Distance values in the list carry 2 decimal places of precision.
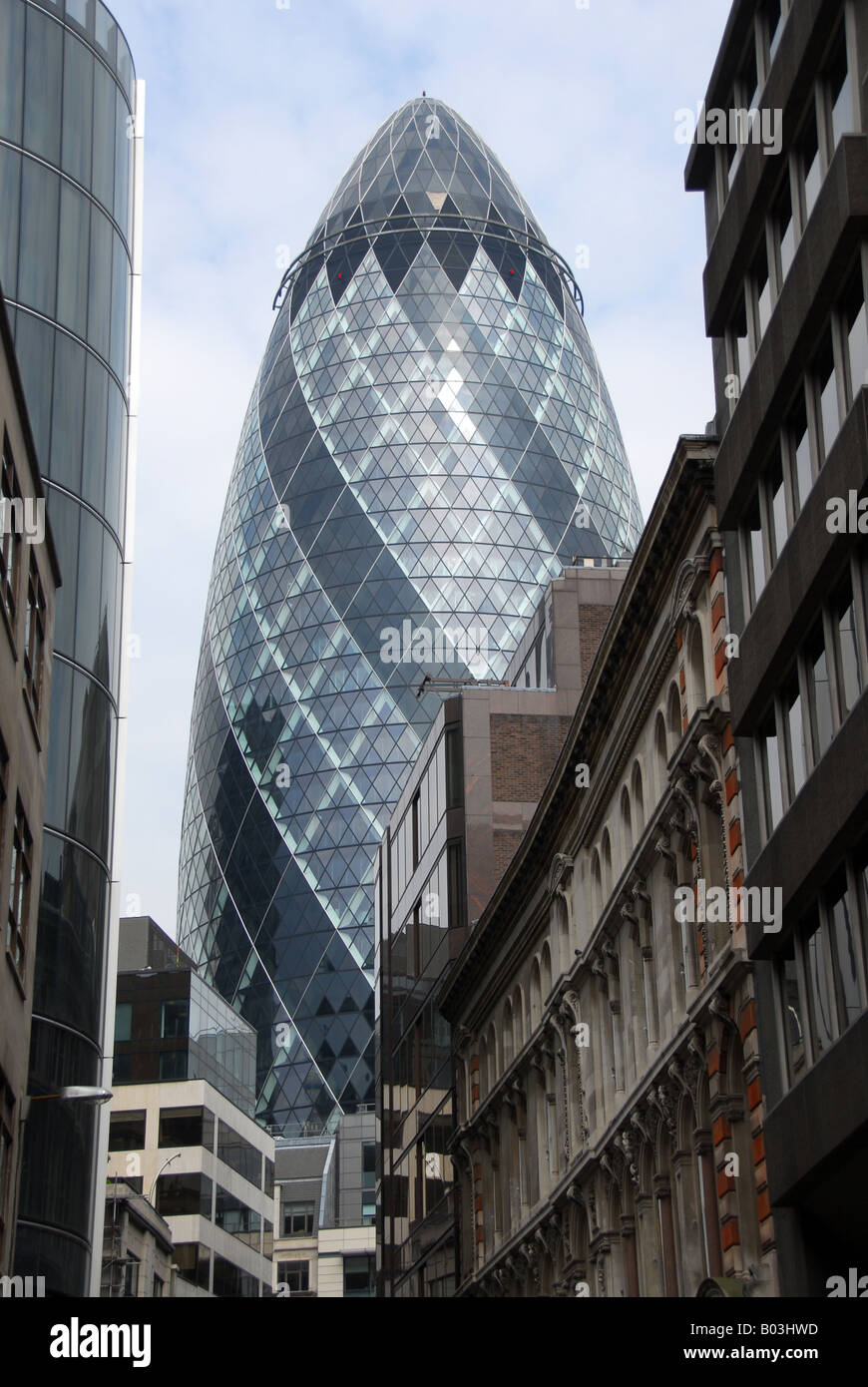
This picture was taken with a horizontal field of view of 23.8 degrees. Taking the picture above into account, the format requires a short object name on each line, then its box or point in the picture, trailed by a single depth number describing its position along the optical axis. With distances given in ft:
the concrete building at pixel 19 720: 103.14
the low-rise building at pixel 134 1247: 211.82
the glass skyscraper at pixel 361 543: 437.99
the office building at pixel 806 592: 79.00
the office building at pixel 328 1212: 390.01
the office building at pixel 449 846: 193.57
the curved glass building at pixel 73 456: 123.85
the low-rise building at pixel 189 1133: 279.49
